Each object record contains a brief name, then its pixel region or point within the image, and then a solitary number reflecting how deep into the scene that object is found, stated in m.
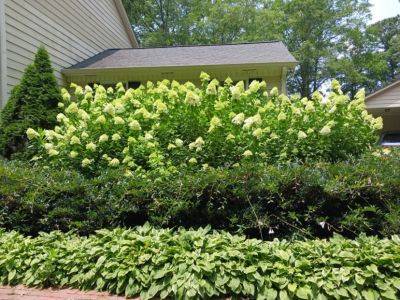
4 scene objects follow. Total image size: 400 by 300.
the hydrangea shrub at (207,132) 4.53
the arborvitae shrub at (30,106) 6.39
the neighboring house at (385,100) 11.73
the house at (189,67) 10.03
